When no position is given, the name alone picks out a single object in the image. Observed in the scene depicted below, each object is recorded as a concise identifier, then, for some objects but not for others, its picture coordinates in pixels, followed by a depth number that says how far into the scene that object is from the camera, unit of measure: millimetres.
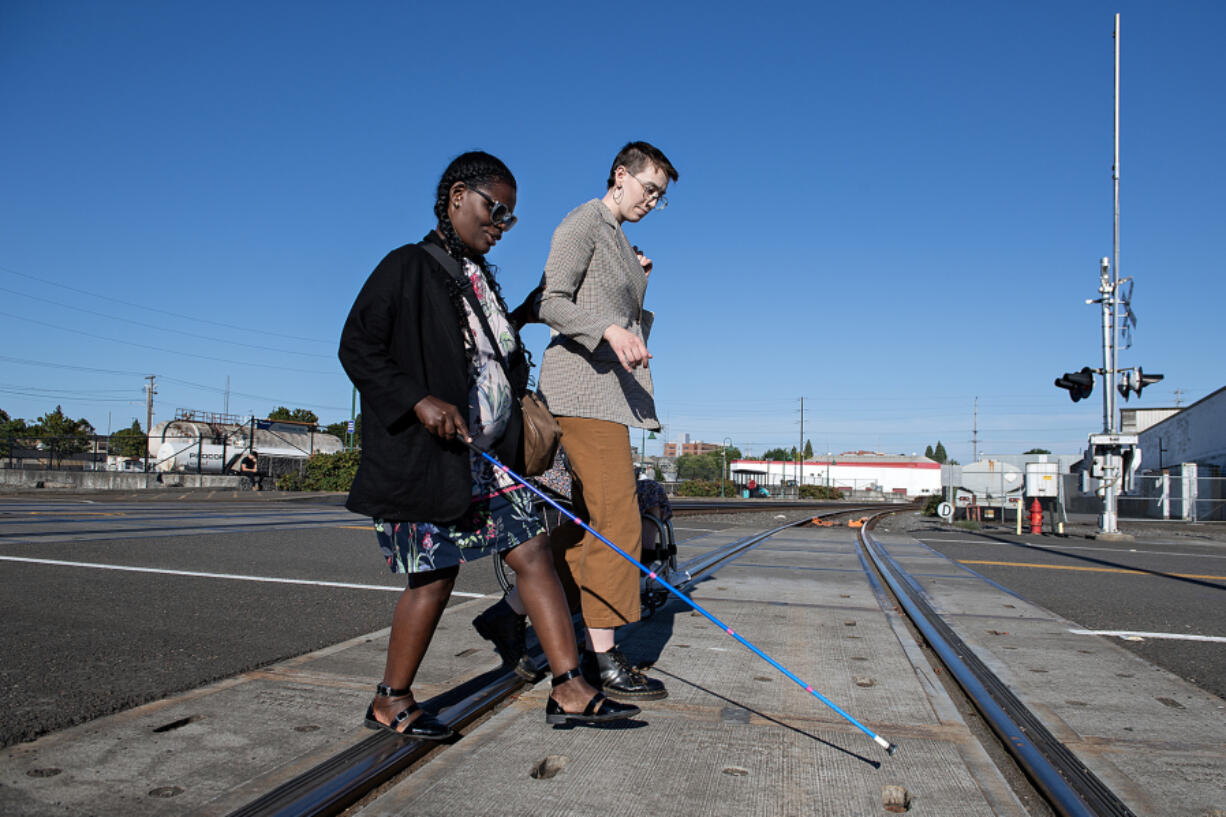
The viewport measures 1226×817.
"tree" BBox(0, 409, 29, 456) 62659
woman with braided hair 2365
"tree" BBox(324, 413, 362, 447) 91588
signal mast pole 15953
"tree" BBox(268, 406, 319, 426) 98375
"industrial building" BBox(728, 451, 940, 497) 112938
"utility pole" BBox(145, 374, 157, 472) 67812
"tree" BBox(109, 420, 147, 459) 54716
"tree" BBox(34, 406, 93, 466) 63953
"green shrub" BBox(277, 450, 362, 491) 35906
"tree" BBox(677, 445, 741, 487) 132625
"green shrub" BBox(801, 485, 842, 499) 73188
